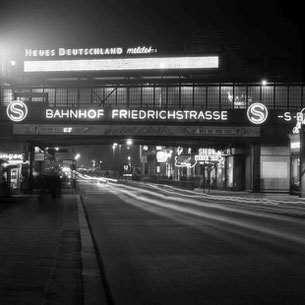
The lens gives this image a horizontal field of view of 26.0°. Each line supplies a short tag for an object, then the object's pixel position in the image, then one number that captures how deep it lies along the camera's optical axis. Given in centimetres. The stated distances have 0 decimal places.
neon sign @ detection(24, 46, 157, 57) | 6711
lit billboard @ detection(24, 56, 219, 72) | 6456
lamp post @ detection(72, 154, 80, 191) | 5603
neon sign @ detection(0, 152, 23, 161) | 4620
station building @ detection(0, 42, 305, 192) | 5391
